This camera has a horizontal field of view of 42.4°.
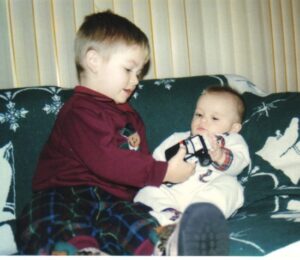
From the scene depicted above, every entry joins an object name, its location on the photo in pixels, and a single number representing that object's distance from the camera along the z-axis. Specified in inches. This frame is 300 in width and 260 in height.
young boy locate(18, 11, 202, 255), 39.4
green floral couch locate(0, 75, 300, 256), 49.4
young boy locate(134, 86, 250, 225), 48.1
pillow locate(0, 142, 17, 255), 48.6
